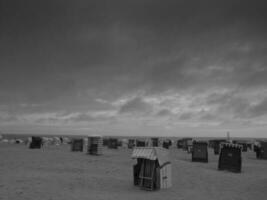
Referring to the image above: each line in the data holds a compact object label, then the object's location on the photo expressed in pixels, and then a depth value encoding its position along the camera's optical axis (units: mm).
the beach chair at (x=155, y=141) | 52281
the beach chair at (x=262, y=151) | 34116
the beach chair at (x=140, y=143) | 47847
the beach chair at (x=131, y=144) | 53062
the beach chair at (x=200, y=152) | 26422
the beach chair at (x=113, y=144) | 49588
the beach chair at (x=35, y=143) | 41053
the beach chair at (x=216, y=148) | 38844
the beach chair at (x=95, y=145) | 30656
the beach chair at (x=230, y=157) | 19870
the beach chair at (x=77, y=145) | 37531
